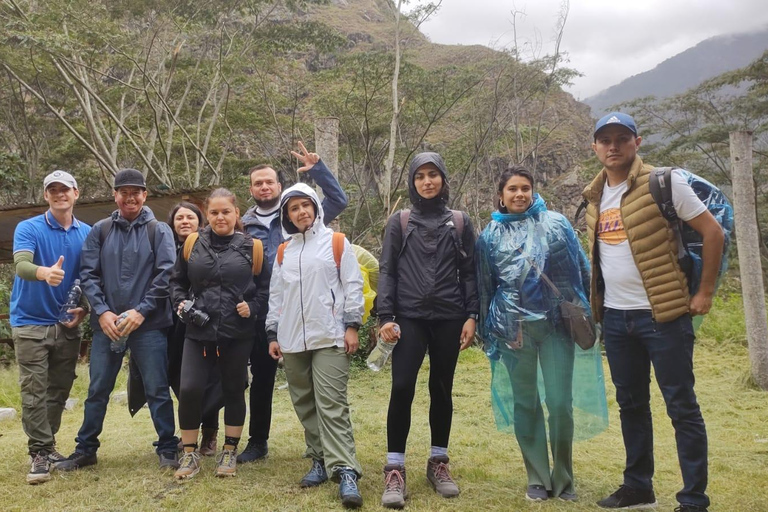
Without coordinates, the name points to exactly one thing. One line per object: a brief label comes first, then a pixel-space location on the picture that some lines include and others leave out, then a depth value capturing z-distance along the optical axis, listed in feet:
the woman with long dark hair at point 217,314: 10.41
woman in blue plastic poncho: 9.73
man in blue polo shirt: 10.95
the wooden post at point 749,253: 19.33
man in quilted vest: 8.49
